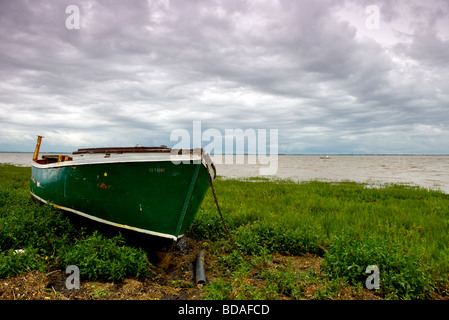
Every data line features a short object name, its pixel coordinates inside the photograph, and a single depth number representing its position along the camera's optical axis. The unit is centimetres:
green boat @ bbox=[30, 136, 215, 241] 475
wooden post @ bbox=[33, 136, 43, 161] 912
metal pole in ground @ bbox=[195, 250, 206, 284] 434
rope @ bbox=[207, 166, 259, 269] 478
